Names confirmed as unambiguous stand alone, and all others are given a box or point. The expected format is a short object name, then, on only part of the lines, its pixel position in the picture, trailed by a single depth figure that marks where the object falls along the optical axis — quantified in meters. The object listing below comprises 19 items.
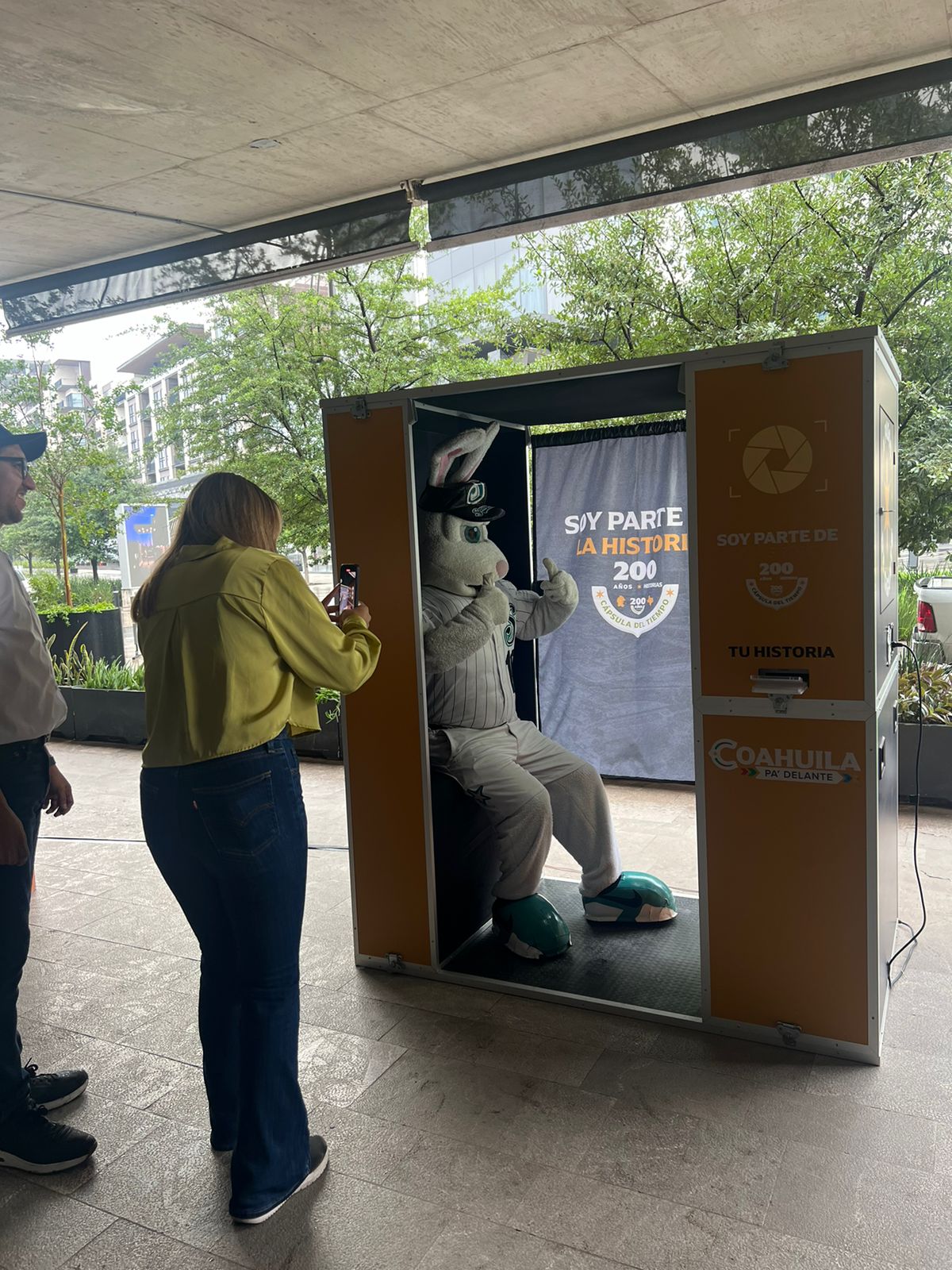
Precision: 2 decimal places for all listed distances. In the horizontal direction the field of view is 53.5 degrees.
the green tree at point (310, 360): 9.34
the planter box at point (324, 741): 7.10
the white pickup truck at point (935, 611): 6.80
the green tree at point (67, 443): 10.63
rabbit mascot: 3.66
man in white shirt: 2.59
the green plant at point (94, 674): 8.61
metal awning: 3.00
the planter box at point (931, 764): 5.25
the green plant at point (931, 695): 5.59
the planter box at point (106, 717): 8.12
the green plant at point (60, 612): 9.44
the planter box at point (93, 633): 9.51
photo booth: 2.79
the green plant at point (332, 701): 7.10
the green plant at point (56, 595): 10.44
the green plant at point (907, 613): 6.62
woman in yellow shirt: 2.24
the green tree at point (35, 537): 15.11
